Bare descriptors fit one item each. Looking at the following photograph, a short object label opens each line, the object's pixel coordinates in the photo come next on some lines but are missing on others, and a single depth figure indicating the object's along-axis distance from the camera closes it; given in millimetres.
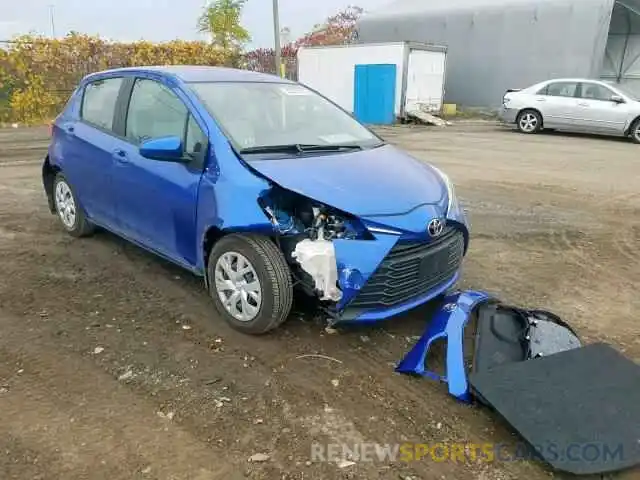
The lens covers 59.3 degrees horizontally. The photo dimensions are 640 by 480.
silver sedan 14078
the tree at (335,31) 32438
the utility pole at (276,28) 17781
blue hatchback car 3268
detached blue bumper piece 2990
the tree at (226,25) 23094
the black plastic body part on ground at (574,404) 2443
